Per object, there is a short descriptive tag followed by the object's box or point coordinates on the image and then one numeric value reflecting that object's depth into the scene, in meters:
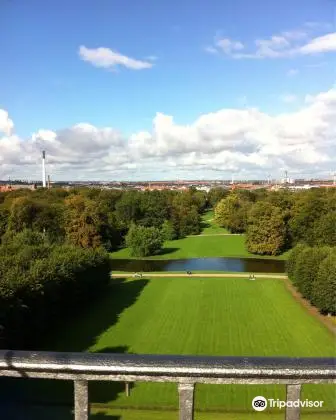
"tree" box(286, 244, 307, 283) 44.12
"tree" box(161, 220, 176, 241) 86.06
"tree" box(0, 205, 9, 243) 72.38
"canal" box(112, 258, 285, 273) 60.21
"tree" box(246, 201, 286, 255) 71.00
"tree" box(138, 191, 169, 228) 92.16
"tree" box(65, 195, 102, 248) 67.31
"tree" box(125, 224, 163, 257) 69.81
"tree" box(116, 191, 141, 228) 90.38
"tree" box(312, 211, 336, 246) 61.81
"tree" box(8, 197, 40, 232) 71.56
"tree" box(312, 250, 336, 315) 33.22
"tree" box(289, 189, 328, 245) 69.88
